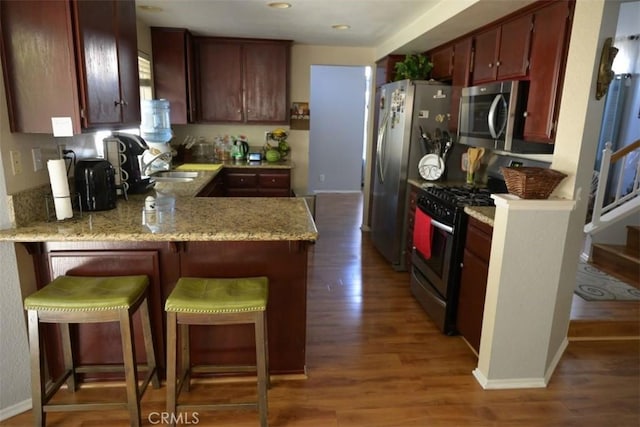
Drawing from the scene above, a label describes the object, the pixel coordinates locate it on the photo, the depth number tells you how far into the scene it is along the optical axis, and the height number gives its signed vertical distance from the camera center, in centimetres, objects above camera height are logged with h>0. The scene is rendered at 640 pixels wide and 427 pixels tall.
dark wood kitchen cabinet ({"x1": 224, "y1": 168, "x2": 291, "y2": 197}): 470 -65
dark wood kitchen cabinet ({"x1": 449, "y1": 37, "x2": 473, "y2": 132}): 331 +48
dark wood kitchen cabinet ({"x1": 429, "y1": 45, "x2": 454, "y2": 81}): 364 +62
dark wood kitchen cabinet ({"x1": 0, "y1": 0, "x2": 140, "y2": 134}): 180 +25
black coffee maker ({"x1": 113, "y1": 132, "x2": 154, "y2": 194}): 264 -27
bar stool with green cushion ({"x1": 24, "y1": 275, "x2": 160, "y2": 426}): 172 -80
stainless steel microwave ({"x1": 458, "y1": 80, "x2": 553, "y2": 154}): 260 +10
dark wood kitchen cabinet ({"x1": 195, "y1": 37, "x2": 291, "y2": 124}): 468 +51
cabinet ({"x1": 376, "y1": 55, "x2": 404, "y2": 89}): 442 +66
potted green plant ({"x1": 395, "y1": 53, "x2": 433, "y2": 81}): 389 +58
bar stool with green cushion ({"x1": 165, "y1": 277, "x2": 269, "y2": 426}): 174 -78
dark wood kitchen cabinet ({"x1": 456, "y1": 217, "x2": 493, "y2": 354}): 242 -90
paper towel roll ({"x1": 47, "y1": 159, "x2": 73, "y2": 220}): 199 -33
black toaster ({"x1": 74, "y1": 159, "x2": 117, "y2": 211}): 218 -33
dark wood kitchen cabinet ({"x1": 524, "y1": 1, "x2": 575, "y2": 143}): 227 +38
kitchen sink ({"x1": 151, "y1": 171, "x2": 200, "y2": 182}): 374 -48
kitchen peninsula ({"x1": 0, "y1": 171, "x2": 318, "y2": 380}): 192 -67
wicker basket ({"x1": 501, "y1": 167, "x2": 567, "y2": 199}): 209 -24
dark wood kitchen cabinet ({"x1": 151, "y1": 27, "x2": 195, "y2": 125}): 433 +56
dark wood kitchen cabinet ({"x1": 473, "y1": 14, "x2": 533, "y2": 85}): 259 +55
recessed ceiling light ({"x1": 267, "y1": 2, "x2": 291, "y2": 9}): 316 +93
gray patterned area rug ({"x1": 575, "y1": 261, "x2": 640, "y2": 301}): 324 -124
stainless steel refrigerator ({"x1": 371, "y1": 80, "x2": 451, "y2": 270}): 366 -12
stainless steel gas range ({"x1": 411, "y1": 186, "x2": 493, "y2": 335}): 271 -80
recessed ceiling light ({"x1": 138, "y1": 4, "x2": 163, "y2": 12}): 341 +94
